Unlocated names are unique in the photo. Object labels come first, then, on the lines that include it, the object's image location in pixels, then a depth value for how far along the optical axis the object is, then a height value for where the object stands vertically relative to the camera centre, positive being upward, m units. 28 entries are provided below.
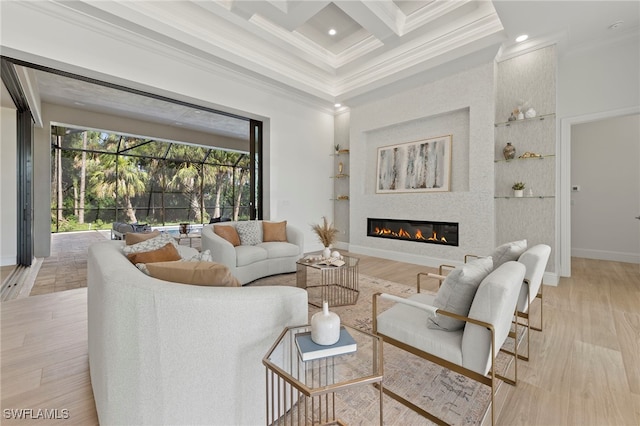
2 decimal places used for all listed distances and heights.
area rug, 1.52 -1.11
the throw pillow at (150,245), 2.11 -0.26
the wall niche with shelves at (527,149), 3.94 +0.91
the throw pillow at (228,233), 4.13 -0.32
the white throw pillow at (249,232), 4.34 -0.33
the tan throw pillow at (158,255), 2.00 -0.32
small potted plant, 4.13 +0.32
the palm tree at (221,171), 10.91 +1.62
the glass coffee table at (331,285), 3.21 -0.99
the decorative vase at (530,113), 3.99 +1.40
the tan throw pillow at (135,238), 2.37 -0.22
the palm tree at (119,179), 8.92 +1.09
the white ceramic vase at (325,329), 1.19 -0.50
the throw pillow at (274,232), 4.59 -0.34
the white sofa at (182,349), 1.15 -0.59
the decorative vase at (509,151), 4.18 +0.89
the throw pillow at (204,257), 2.09 -0.34
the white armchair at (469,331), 1.33 -0.67
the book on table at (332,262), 3.22 -0.59
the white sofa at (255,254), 3.71 -0.61
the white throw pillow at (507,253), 2.14 -0.33
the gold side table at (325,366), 1.03 -0.63
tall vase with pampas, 3.65 -0.32
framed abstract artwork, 4.98 +0.86
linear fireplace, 4.88 -0.37
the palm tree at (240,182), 11.38 +1.21
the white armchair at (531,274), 2.01 -0.47
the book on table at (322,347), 1.14 -0.57
